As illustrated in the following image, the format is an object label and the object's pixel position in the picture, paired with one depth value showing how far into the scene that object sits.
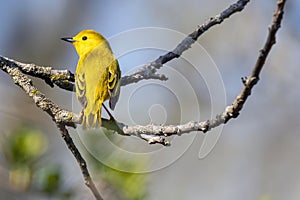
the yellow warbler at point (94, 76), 5.85
